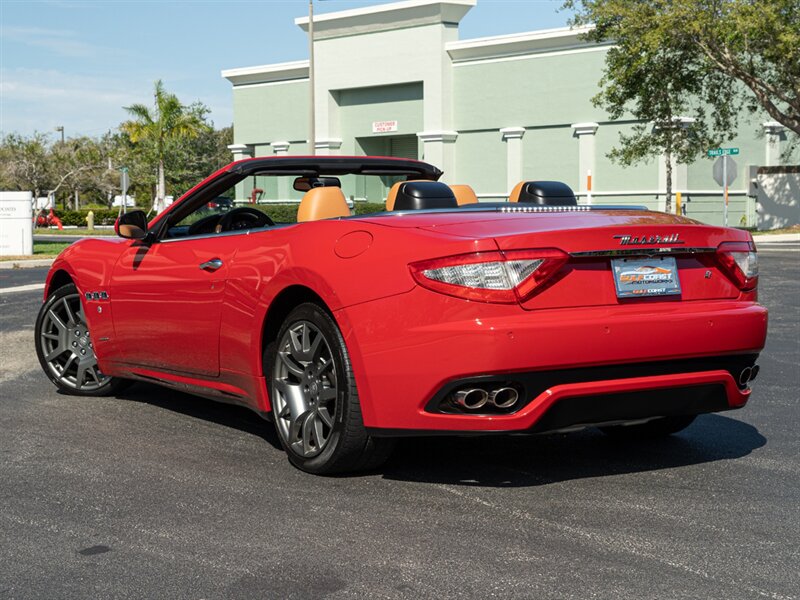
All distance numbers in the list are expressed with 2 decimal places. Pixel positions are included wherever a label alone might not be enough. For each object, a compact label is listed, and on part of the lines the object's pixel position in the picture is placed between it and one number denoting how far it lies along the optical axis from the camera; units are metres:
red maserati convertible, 4.58
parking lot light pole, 39.12
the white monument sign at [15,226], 28.38
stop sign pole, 35.22
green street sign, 35.72
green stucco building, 45.69
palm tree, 62.69
